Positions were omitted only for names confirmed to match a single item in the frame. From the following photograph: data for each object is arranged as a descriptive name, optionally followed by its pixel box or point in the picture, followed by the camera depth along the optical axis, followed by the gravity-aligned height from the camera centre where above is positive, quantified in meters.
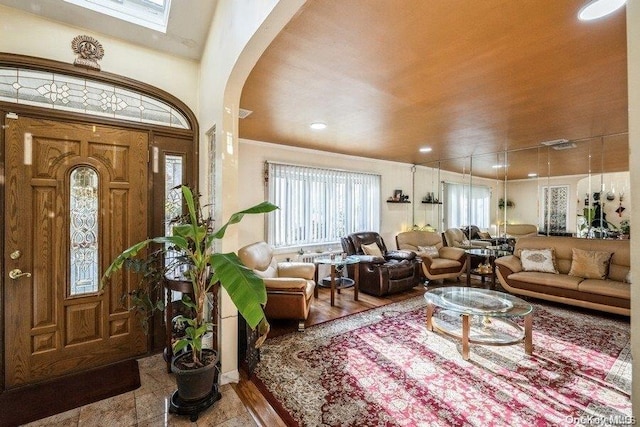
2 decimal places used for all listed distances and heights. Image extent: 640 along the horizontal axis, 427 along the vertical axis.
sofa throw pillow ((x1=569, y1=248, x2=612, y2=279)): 3.91 -0.69
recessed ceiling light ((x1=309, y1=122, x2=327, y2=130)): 3.54 +1.11
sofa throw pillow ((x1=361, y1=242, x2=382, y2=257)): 4.98 -0.61
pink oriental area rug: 1.96 -1.33
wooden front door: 2.20 -0.20
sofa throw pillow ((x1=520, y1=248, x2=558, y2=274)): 4.29 -0.70
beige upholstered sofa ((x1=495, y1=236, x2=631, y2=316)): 3.58 -0.89
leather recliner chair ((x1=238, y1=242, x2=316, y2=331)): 3.17 -0.89
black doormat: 1.97 -1.33
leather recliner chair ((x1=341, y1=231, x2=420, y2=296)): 4.51 -0.87
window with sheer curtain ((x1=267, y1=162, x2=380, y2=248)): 4.68 +0.20
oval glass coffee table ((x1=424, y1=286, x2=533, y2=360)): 2.70 -1.05
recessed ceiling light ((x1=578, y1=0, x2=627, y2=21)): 1.44 +1.05
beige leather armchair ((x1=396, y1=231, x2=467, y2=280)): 5.14 -0.73
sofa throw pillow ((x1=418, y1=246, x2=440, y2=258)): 5.49 -0.69
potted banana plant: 1.85 -0.47
